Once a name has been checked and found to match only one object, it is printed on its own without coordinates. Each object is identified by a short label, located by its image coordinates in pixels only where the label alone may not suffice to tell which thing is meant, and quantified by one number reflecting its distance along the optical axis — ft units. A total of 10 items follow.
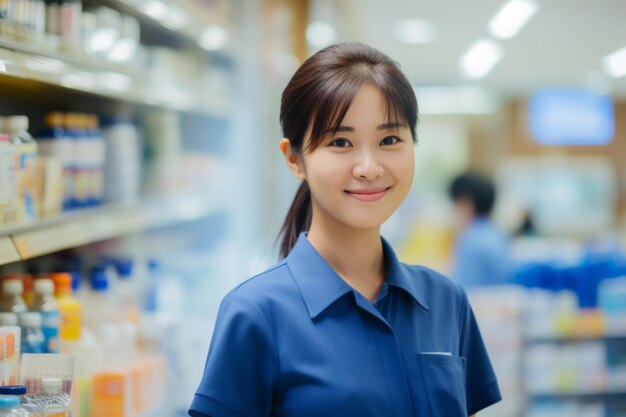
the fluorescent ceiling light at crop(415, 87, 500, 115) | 46.80
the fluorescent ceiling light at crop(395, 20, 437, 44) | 27.96
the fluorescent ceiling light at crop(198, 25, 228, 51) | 12.49
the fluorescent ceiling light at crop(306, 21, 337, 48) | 17.24
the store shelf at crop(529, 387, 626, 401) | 15.70
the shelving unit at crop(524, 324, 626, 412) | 15.62
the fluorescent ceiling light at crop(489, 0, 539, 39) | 23.39
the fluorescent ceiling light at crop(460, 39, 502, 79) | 31.48
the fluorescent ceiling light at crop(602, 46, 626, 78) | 30.50
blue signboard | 42.93
